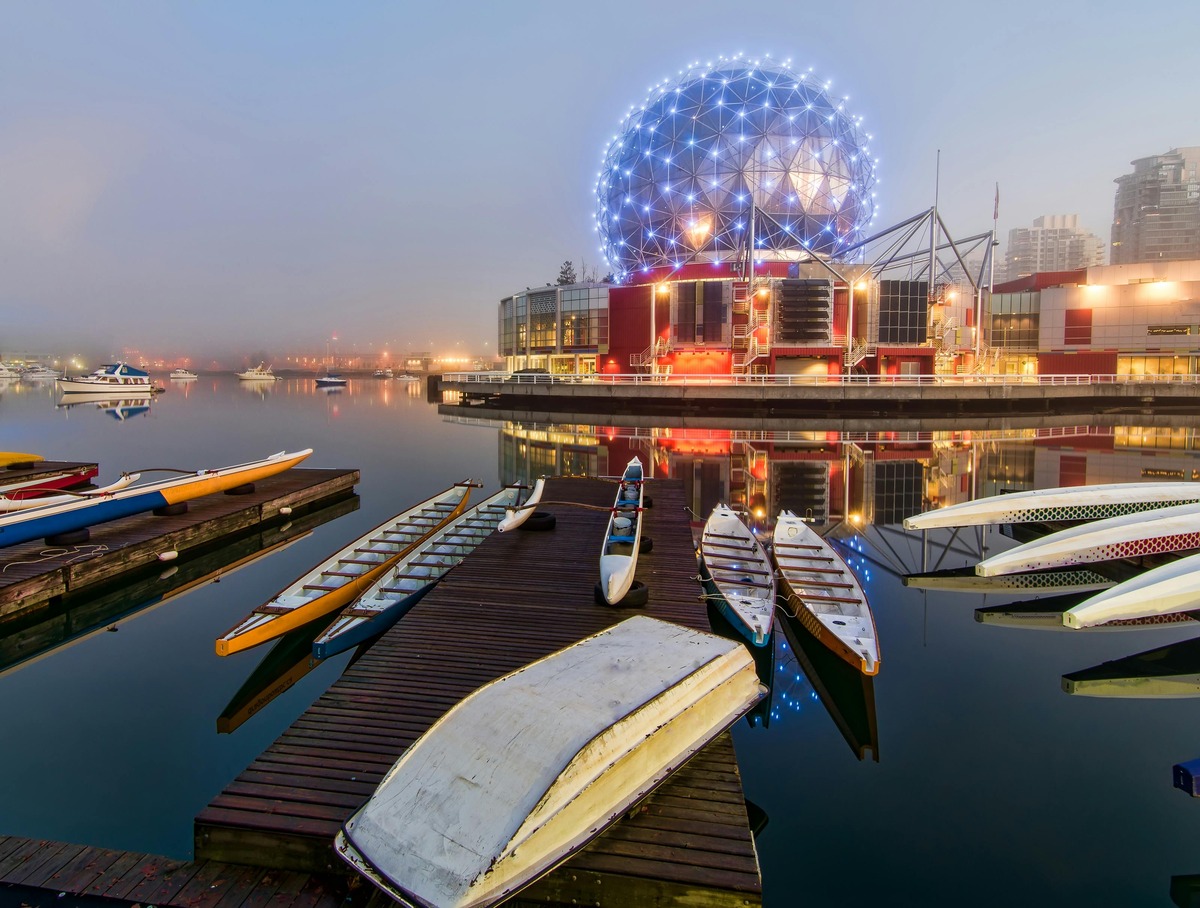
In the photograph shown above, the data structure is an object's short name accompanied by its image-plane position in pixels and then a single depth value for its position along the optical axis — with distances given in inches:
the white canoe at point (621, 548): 364.5
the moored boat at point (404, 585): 363.6
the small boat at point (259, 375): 6594.5
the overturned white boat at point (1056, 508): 602.5
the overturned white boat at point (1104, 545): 502.0
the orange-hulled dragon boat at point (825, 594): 353.4
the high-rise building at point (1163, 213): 6530.5
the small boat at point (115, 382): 3467.0
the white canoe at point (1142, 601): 384.5
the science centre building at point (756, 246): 2087.8
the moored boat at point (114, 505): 488.5
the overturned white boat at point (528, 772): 152.5
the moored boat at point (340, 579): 359.9
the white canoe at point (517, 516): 511.5
